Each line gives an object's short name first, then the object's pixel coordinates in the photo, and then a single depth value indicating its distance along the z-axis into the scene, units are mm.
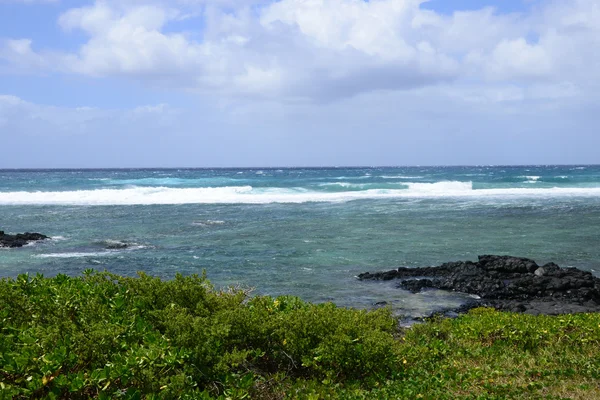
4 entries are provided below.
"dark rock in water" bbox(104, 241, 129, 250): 18188
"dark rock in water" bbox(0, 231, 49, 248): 19012
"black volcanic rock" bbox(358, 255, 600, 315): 11276
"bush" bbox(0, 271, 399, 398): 3973
